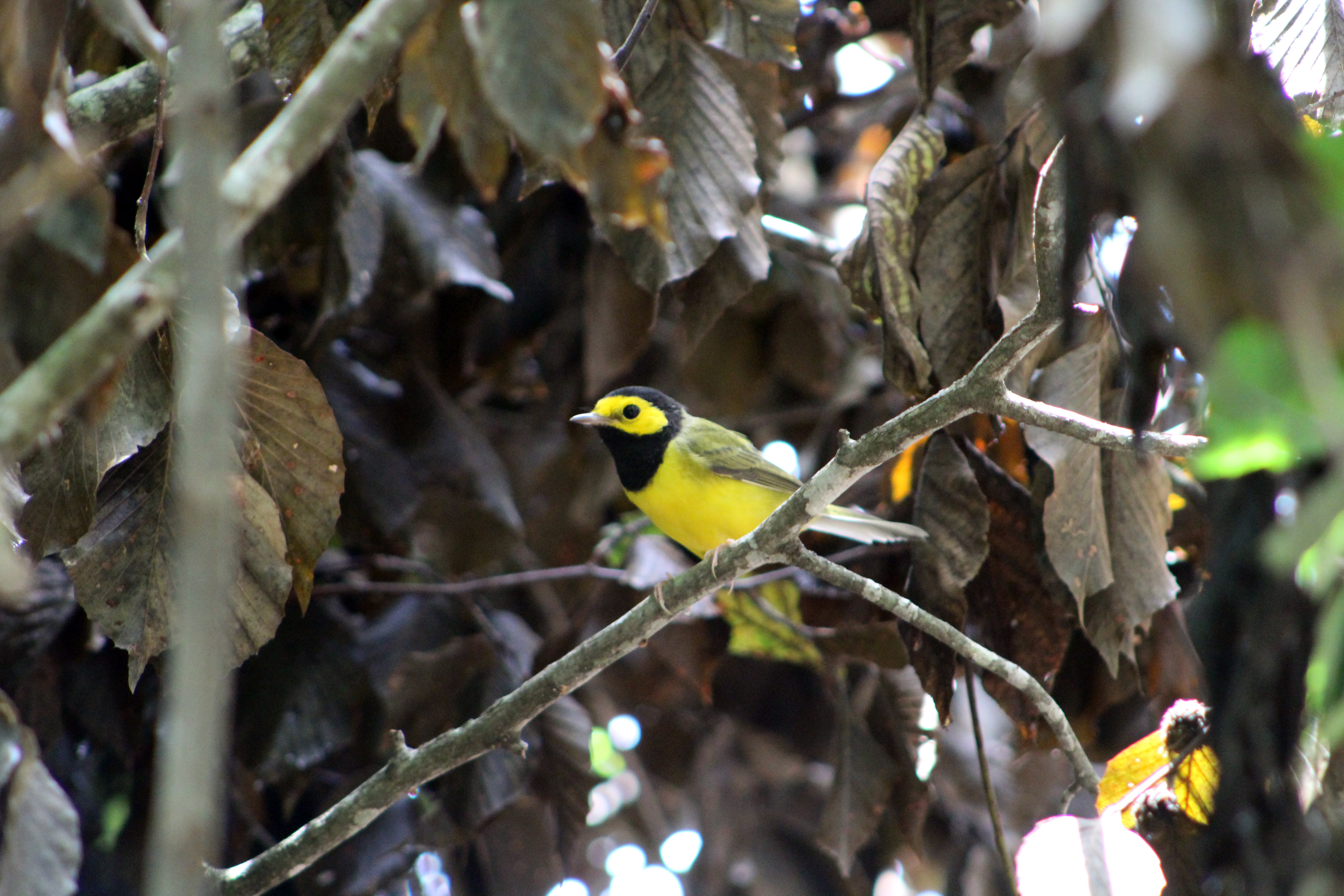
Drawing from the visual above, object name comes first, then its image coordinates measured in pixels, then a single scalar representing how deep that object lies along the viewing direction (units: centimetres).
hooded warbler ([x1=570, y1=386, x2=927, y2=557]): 956
